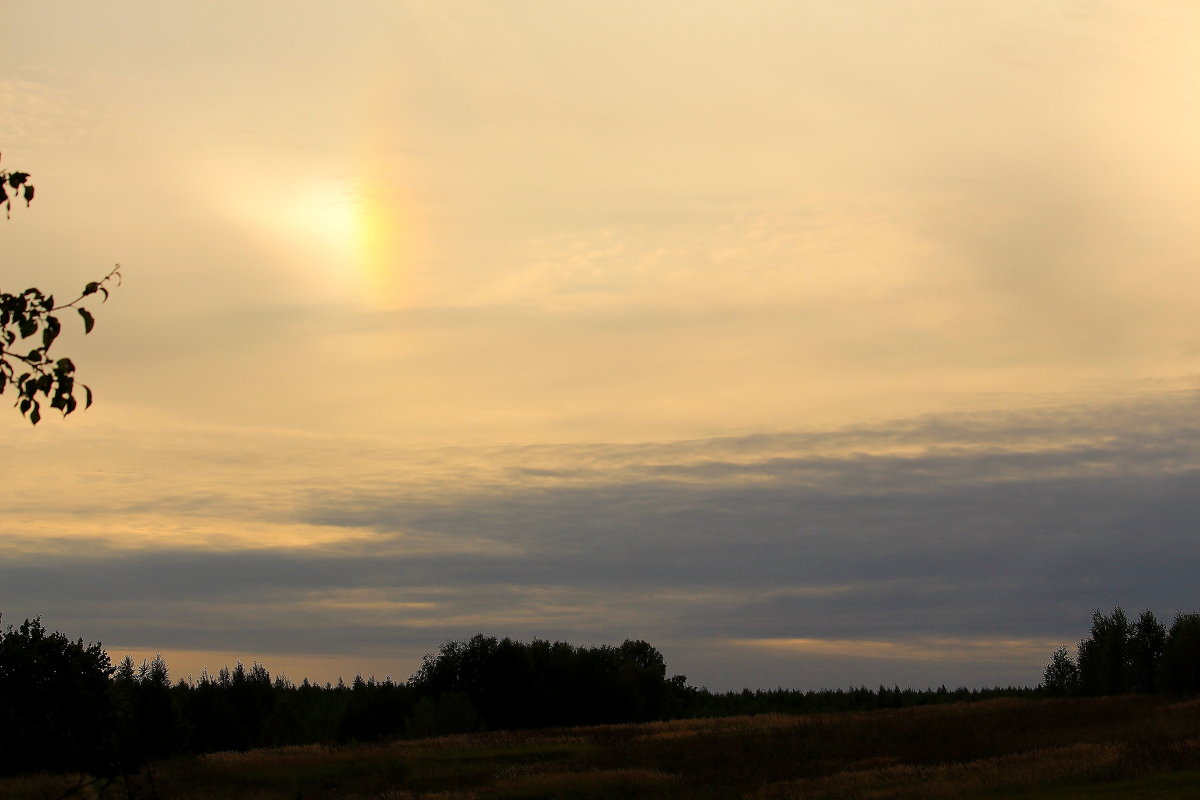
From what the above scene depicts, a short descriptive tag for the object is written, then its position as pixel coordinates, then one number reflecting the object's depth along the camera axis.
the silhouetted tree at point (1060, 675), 158.38
